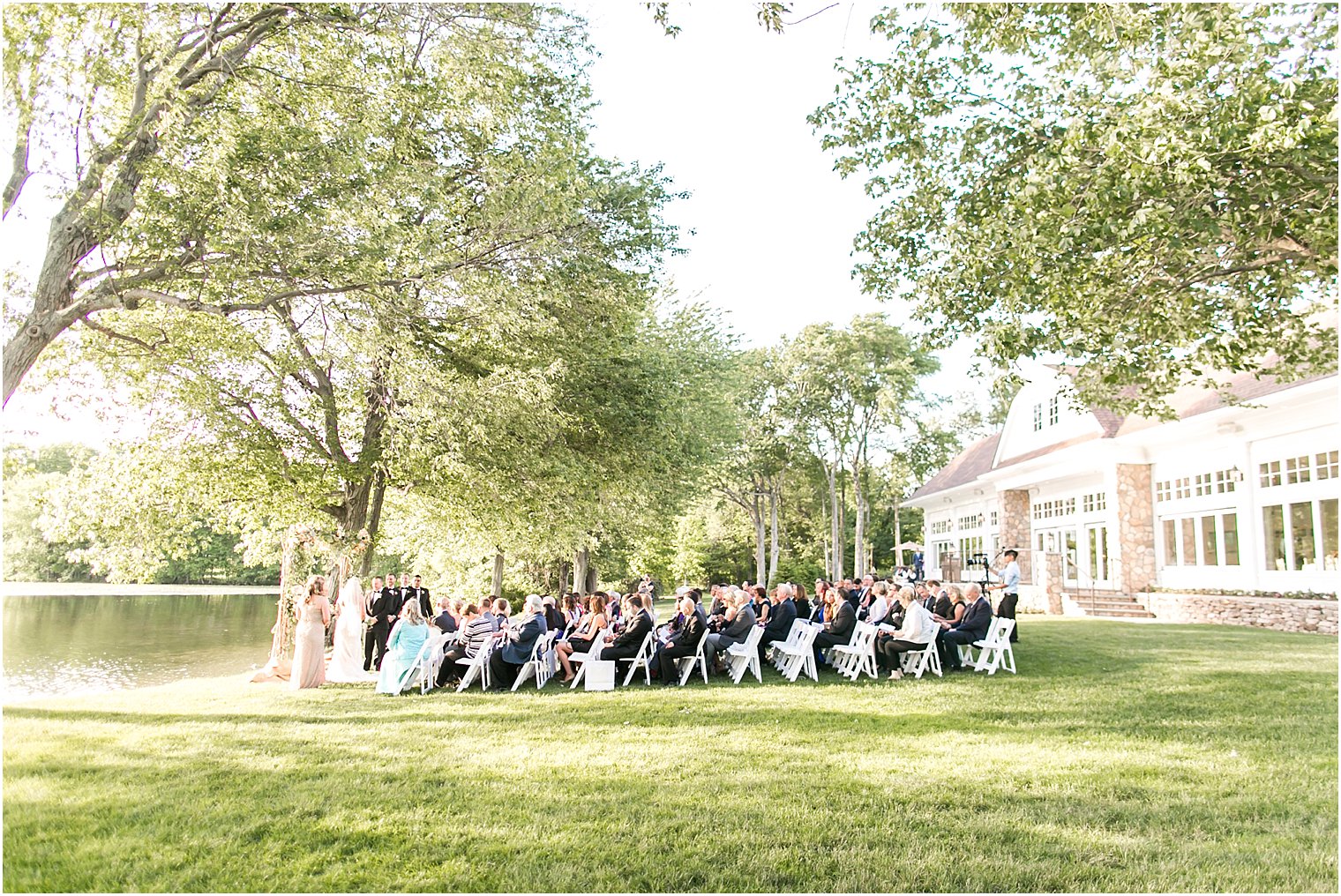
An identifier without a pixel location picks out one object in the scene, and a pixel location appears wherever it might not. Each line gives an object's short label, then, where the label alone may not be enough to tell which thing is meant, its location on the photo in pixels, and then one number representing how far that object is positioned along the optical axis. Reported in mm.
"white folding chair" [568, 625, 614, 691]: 11477
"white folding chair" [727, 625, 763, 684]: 11537
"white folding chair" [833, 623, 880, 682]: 11539
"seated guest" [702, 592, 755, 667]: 11789
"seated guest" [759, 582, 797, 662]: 12336
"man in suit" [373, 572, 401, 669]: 14297
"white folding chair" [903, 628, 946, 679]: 11492
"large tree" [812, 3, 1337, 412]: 6344
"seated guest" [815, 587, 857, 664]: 12212
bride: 13195
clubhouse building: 16844
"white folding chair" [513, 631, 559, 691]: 11430
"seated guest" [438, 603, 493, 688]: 11609
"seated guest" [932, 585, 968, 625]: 12375
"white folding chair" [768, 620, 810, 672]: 11984
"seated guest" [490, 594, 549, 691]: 11289
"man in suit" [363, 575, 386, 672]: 14438
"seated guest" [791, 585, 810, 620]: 14087
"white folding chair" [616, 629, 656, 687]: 11508
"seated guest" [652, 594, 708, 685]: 11555
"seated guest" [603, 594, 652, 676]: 11648
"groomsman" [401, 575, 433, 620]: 14433
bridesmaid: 12094
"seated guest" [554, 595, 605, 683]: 11977
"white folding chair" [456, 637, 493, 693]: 11258
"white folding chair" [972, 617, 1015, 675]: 11727
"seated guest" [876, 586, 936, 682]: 11367
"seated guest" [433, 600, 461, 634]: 12719
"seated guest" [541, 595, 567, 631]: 13016
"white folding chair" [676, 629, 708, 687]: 11641
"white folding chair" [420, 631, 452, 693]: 11484
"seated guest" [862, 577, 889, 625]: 12703
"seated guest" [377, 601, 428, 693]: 11227
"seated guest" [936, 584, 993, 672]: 11797
